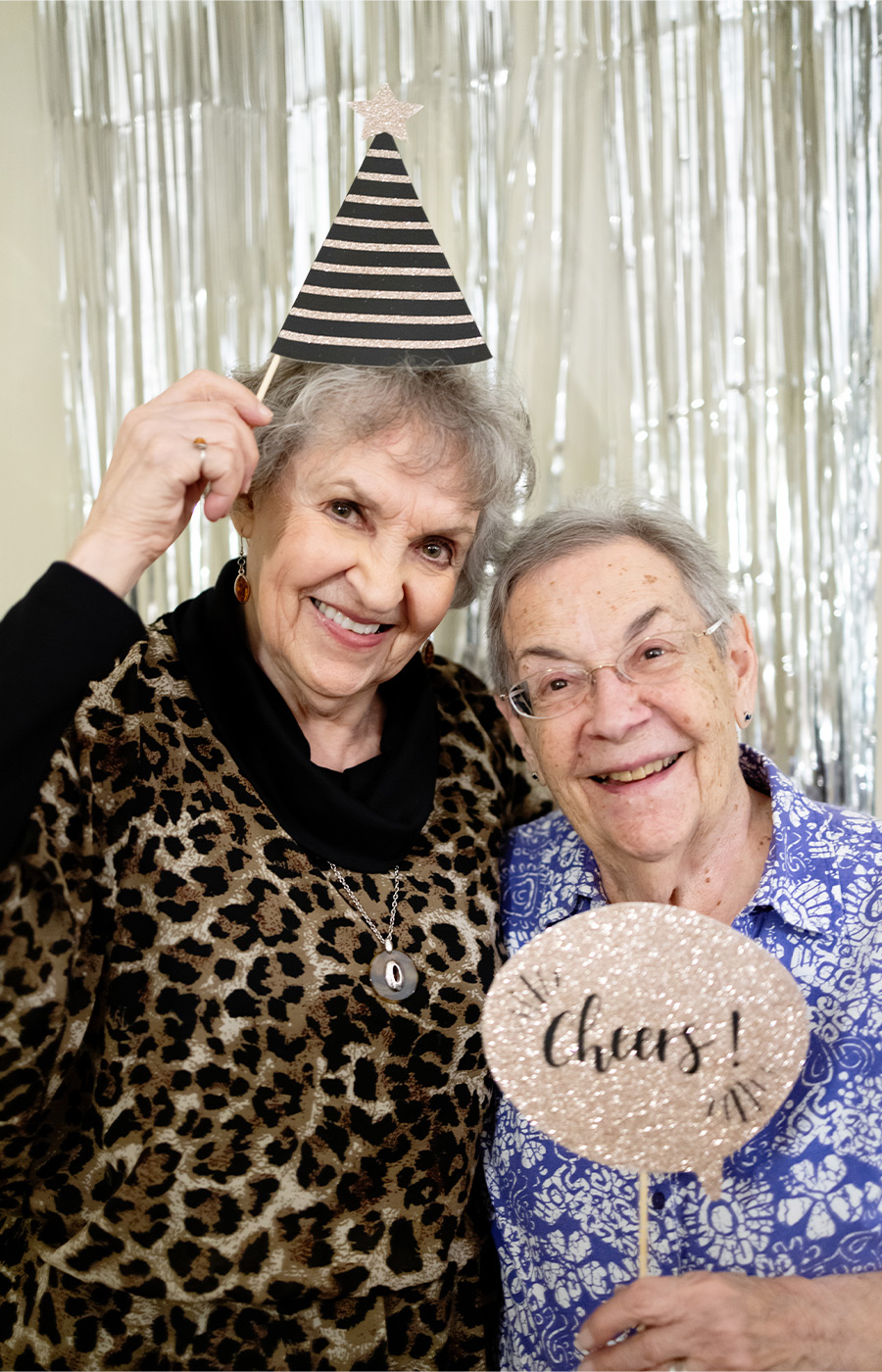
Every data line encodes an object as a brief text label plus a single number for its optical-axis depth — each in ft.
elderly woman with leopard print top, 4.21
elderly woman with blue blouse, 3.99
